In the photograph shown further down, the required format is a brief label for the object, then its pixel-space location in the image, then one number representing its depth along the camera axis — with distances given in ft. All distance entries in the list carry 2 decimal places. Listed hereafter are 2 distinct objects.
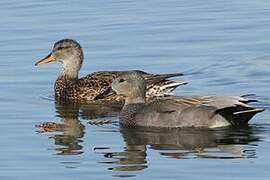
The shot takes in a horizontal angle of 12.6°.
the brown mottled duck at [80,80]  55.62
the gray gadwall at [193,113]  47.29
